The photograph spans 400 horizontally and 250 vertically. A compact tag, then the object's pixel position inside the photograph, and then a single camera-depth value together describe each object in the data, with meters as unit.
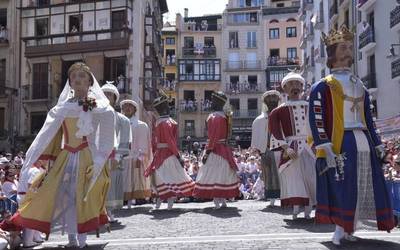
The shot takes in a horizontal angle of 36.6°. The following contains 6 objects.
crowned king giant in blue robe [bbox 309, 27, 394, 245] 6.68
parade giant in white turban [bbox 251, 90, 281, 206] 11.66
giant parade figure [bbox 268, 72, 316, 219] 9.36
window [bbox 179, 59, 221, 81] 67.19
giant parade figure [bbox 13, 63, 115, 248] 6.79
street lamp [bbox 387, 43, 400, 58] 28.32
